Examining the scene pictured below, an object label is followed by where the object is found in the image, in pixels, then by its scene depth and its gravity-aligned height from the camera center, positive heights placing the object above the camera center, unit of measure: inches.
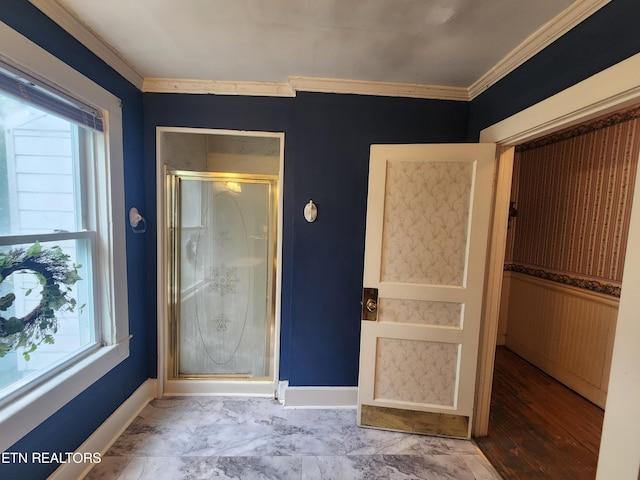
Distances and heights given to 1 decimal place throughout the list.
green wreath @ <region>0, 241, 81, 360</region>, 46.3 -16.7
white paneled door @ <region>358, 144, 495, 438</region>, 68.4 -15.8
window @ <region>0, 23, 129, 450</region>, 46.2 -5.2
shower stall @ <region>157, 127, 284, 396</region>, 88.6 -22.3
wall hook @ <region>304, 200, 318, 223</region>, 77.8 +2.3
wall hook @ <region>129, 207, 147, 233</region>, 74.5 -2.4
